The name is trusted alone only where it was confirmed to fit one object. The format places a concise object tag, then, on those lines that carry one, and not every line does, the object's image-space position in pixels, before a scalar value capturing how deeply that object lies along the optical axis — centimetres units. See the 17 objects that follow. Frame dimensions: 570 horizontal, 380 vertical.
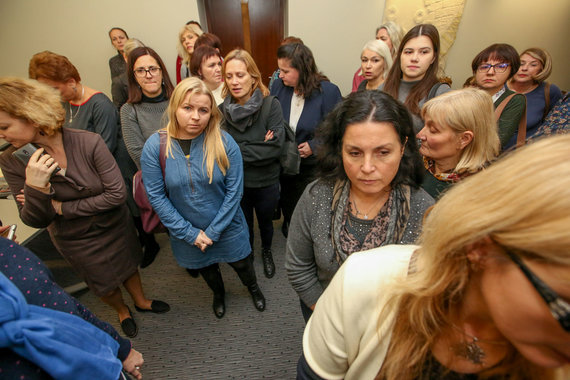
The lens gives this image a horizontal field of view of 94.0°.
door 471
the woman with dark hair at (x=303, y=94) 233
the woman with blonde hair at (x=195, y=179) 163
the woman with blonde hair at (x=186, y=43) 343
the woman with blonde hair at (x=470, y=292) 43
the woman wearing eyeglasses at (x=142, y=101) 214
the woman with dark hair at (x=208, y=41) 276
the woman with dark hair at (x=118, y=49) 415
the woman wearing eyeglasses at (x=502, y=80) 191
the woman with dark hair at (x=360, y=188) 105
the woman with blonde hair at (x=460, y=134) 141
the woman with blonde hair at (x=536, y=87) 274
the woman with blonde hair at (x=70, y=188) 133
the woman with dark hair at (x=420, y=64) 190
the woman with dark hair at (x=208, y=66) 246
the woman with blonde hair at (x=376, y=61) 239
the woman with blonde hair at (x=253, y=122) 204
